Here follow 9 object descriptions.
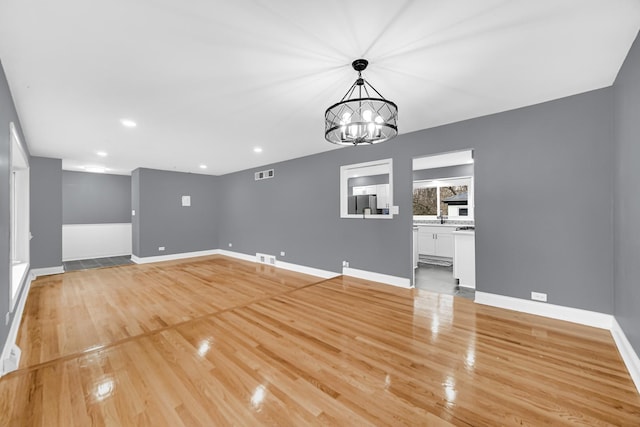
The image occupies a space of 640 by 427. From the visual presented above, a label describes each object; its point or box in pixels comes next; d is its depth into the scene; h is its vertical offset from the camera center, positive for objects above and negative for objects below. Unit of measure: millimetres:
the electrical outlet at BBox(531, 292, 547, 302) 3000 -997
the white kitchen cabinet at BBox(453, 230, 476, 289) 4125 -743
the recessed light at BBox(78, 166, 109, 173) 6867 +1240
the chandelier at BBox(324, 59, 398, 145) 2037 +699
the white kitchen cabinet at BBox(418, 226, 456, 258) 6139 -706
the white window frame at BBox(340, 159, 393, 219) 4346 +672
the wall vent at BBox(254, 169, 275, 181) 6477 +999
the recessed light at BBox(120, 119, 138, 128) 3480 +1262
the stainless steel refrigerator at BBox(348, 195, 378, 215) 5145 +171
